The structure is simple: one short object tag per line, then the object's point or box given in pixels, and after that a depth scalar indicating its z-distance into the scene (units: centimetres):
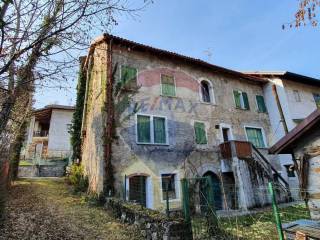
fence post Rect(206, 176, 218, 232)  681
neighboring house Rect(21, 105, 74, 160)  2609
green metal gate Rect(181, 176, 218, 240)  659
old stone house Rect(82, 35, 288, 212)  1194
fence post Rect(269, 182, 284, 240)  469
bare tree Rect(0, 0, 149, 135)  470
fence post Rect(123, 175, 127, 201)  1100
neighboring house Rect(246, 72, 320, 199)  1752
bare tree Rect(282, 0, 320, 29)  390
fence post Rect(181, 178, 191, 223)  649
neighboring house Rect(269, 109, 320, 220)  609
